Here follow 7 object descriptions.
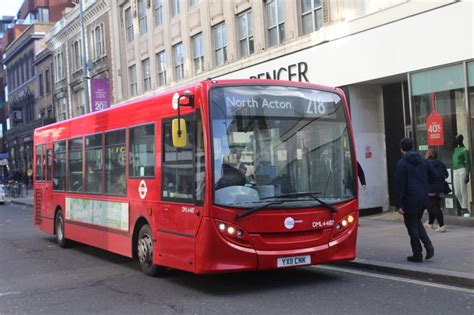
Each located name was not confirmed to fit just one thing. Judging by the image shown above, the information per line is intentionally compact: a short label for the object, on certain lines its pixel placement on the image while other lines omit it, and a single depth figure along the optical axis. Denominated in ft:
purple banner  92.53
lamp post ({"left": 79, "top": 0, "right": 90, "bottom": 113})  88.12
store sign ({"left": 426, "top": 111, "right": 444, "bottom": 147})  43.57
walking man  27.27
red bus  22.81
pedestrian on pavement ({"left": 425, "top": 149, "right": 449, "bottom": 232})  36.73
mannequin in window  41.11
